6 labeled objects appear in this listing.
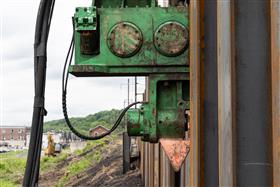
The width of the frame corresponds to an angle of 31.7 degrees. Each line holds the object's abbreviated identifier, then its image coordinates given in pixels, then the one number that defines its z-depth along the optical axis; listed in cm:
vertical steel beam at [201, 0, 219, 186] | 228
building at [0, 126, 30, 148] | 13662
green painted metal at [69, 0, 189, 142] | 316
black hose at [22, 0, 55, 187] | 338
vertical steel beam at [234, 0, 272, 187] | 187
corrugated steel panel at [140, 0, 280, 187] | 179
